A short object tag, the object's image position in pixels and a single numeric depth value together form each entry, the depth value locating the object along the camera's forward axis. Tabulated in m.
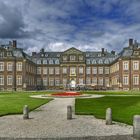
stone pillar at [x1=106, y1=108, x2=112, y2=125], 7.01
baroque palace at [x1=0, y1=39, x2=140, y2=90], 42.67
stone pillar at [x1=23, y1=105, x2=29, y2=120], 8.09
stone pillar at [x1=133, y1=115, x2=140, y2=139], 5.49
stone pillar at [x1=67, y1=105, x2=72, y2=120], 8.01
